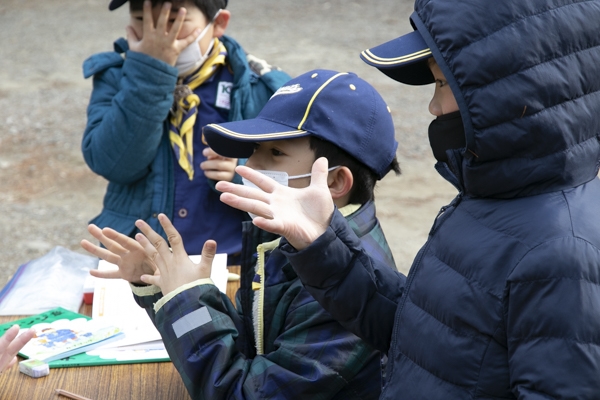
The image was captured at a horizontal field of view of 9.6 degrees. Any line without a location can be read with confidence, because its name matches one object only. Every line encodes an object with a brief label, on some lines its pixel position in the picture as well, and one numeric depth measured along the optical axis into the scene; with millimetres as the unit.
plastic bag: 4795
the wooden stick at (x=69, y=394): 4520
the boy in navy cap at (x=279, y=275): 4459
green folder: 4592
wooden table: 4537
